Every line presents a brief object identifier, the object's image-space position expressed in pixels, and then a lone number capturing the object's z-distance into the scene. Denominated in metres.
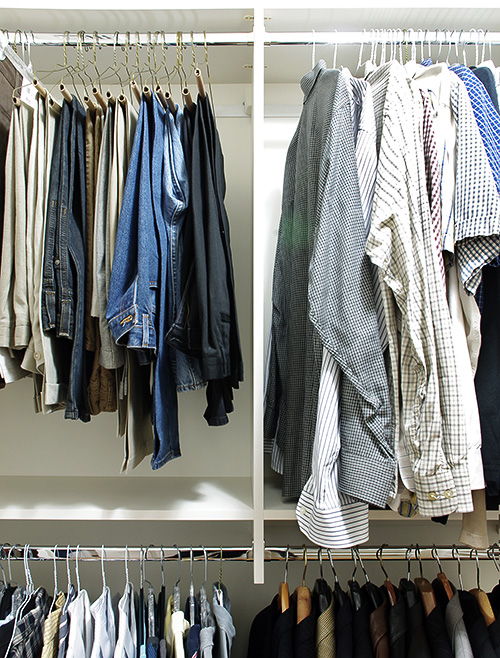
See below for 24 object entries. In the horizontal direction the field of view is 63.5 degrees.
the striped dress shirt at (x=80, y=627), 0.84
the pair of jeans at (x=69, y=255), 0.81
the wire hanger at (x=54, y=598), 0.89
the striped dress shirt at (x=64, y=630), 0.83
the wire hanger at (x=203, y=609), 0.87
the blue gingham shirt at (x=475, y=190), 0.66
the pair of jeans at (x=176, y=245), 0.81
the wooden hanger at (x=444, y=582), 0.89
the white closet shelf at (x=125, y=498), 0.91
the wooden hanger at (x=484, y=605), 0.85
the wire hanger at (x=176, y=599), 0.89
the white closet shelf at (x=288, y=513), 0.83
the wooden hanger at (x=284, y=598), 0.90
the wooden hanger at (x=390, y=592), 0.89
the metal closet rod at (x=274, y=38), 0.88
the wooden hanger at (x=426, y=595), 0.87
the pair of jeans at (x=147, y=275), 0.75
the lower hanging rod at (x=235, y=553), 0.89
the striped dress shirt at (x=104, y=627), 0.84
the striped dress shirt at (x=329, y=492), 0.66
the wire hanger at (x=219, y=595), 0.90
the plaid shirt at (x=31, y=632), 0.82
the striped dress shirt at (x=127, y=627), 0.84
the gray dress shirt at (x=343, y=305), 0.65
